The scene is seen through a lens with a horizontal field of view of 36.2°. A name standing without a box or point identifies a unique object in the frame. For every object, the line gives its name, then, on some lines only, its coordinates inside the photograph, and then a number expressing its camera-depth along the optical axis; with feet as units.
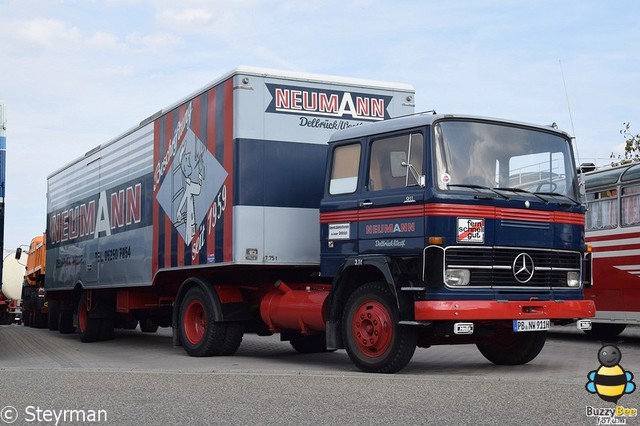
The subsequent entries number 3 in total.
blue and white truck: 34.58
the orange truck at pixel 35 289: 92.02
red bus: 52.65
